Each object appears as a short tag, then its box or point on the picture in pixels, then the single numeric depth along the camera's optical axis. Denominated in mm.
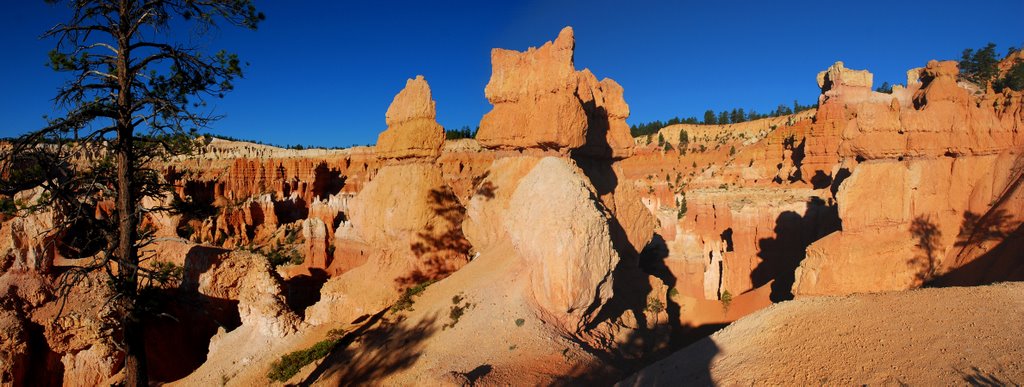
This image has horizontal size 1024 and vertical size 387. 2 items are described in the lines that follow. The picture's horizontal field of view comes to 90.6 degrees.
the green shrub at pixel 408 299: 13680
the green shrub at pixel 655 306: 17127
